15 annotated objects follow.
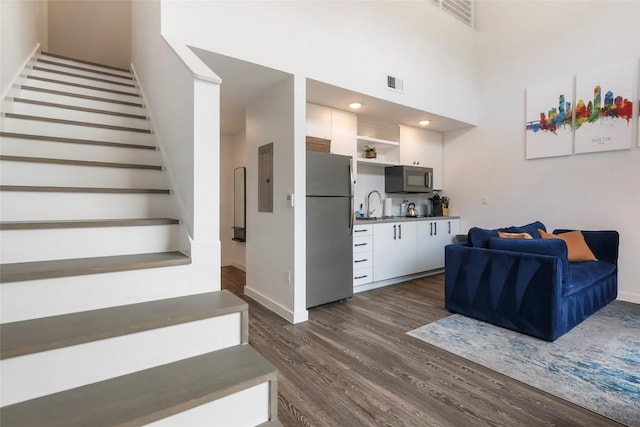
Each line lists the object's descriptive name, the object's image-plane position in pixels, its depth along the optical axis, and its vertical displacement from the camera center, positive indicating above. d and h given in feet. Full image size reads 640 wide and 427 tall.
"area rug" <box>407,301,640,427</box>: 6.07 -3.60
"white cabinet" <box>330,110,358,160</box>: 13.62 +3.36
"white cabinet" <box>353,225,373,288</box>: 12.91 -1.93
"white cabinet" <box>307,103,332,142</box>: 12.92 +3.63
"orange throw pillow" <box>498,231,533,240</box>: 10.14 -0.90
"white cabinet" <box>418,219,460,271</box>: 15.65 -1.65
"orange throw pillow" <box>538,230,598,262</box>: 11.78 -1.50
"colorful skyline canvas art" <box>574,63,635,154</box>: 12.08 +3.89
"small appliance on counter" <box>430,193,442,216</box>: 17.76 +0.16
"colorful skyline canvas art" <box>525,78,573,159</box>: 13.48 +3.89
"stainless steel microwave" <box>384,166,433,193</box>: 15.69 +1.47
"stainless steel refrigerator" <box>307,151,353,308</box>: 10.98 -0.71
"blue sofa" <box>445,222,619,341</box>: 8.37 -2.26
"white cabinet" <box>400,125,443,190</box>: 16.35 +3.19
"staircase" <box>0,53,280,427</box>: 3.64 -1.50
